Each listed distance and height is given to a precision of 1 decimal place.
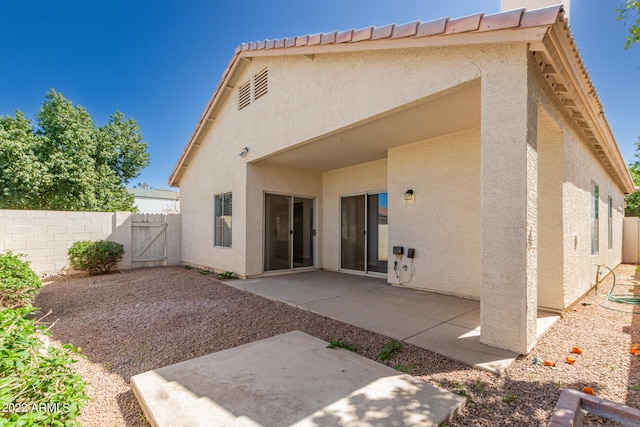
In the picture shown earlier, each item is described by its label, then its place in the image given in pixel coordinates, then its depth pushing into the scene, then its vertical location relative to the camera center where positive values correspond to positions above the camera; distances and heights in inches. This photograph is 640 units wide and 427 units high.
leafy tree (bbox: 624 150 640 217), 734.4 +48.8
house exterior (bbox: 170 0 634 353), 136.9 +46.3
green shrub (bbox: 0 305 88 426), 58.1 -37.4
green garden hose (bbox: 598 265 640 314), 219.9 -65.8
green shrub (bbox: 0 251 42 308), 174.2 -42.0
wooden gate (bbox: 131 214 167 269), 437.4 -37.9
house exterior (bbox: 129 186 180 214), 1152.8 +62.2
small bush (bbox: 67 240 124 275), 371.6 -51.3
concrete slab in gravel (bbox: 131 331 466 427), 89.4 -61.0
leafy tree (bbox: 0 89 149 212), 577.3 +121.2
